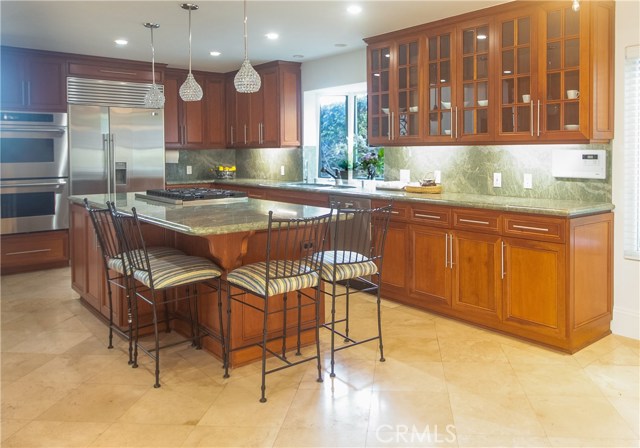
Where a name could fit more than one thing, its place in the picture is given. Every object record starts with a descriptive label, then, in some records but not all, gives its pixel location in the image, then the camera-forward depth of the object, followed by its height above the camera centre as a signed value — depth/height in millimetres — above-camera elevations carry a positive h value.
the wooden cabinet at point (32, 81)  5848 +1248
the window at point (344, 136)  6234 +694
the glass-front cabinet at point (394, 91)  4871 +930
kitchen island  3178 -266
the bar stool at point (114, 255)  3467 -364
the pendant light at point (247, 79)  3531 +734
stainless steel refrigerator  6266 +562
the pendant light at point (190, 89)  4203 +805
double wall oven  5875 +288
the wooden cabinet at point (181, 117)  7117 +1033
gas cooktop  4031 +8
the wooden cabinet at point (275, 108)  6633 +1071
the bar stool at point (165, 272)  3104 -418
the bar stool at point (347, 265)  3221 -398
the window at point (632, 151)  3779 +287
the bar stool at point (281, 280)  2932 -441
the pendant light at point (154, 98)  4555 +804
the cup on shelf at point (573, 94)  3763 +666
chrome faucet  6062 +263
